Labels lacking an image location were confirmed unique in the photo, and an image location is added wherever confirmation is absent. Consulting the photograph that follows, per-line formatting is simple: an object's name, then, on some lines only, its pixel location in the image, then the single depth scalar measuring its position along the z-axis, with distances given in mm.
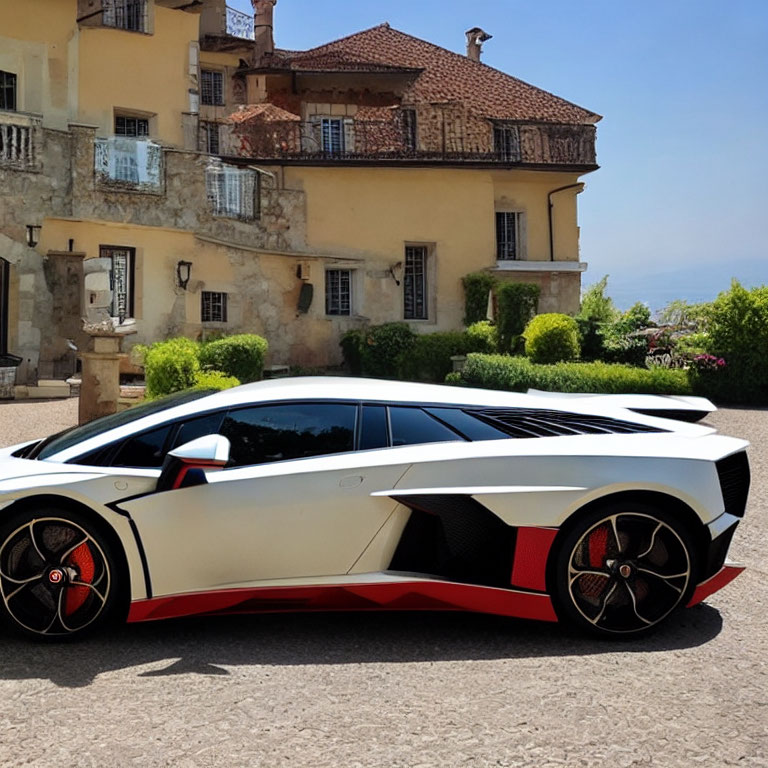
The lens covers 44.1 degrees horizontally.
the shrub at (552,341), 20156
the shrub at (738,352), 18500
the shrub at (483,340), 23812
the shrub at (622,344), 21531
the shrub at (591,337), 21766
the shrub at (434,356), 23812
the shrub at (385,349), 24828
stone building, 21438
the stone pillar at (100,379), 13828
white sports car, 4508
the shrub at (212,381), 14304
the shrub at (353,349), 25359
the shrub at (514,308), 22578
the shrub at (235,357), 18422
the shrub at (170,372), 14555
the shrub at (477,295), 27844
